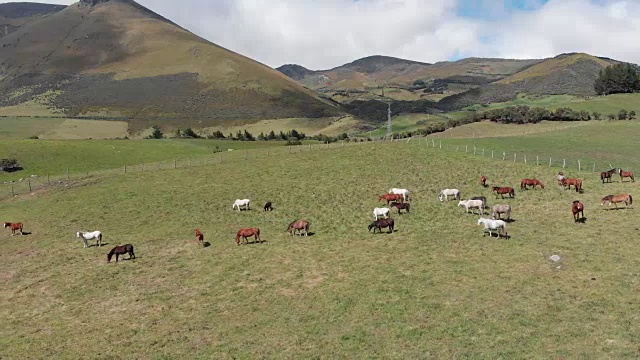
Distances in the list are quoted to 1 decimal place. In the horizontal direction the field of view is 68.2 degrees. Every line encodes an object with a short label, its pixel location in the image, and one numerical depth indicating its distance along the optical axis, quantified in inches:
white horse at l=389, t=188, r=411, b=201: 1556.3
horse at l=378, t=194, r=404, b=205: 1521.9
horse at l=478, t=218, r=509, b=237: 1099.9
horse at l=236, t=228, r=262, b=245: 1211.2
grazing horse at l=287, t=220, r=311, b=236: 1258.0
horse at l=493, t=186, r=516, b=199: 1476.6
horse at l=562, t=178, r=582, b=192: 1498.5
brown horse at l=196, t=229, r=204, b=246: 1227.9
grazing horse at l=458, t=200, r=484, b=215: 1334.9
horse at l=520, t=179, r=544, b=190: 1565.2
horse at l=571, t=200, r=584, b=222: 1169.4
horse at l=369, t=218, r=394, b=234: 1235.2
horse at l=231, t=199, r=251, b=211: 1561.3
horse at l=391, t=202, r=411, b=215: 1402.6
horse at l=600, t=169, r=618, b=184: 1583.4
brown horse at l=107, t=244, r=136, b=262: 1136.8
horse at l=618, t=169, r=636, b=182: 1567.4
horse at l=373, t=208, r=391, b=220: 1344.7
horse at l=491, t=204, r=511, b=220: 1230.0
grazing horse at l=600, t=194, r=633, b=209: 1241.4
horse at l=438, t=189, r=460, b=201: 1502.2
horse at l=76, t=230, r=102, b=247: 1269.7
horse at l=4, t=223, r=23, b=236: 1441.9
